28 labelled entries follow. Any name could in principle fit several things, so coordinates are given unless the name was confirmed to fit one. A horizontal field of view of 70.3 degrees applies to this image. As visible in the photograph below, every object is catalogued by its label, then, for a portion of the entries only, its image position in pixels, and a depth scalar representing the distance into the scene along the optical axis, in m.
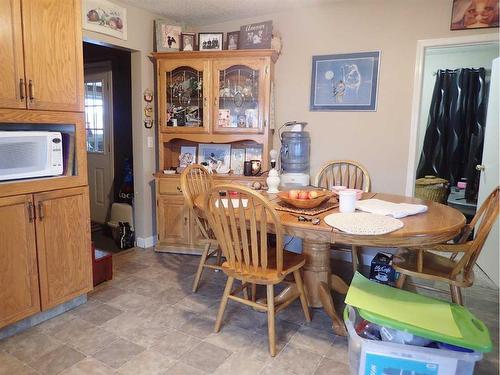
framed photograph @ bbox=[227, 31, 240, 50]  3.45
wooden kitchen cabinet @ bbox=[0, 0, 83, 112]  1.88
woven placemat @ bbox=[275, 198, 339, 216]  1.98
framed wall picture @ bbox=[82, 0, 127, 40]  2.89
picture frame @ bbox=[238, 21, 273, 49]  3.30
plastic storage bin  1.42
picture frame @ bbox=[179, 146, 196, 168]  3.71
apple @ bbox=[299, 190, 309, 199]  2.07
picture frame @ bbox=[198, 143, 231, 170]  3.63
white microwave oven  1.97
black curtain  4.66
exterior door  4.20
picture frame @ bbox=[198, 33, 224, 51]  3.47
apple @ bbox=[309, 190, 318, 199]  2.07
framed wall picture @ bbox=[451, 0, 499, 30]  2.66
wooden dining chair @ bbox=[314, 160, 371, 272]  2.88
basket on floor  4.43
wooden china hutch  3.28
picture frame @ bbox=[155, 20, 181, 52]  3.42
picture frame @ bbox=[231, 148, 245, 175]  3.63
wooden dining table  1.60
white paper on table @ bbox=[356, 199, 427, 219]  1.90
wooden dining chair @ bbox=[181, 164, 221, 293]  2.56
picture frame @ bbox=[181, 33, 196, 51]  3.49
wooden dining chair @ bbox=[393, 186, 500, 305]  1.82
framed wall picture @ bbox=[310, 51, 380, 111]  3.12
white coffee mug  1.95
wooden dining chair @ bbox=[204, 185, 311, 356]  1.77
